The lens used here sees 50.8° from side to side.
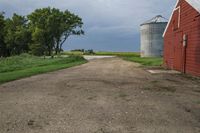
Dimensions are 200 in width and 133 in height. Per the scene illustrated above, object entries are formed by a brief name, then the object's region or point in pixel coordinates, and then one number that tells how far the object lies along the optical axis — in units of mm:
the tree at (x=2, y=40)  40916
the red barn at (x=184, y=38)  12169
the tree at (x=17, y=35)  41590
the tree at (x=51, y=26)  38082
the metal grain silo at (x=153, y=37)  31016
